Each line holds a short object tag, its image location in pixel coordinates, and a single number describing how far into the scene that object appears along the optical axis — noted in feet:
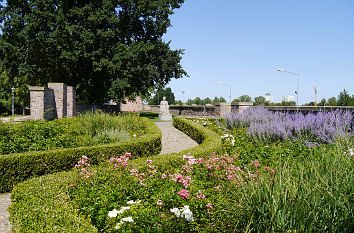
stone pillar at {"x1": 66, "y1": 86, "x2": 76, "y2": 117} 55.83
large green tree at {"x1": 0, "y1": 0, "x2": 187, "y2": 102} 63.21
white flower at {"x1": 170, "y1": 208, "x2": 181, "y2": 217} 9.49
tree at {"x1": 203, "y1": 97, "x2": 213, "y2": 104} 510.66
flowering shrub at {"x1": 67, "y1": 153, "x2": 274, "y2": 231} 9.62
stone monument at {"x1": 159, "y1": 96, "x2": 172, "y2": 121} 77.10
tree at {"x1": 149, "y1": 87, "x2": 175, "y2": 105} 345.92
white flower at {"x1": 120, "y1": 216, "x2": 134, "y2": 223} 8.77
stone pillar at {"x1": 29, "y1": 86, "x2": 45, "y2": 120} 42.83
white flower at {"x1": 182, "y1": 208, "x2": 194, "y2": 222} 9.29
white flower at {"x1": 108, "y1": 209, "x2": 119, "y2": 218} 9.26
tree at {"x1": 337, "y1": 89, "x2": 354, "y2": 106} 134.92
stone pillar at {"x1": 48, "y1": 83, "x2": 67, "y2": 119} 49.96
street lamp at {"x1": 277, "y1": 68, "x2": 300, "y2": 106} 131.34
